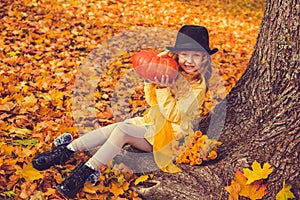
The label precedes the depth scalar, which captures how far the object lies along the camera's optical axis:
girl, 2.85
